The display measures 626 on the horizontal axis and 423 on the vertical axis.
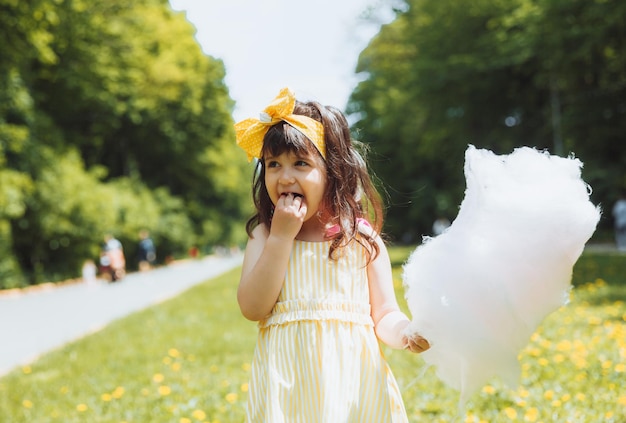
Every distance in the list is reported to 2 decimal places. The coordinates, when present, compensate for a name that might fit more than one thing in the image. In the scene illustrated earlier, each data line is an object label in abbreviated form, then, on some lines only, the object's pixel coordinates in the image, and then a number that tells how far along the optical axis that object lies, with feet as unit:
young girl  6.34
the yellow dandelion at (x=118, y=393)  14.39
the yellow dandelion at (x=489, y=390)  12.42
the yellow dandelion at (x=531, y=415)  10.56
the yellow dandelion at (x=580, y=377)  12.87
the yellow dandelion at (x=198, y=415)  12.11
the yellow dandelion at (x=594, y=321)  19.59
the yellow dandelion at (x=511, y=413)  10.85
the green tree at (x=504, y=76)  50.23
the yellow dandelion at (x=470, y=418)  10.82
